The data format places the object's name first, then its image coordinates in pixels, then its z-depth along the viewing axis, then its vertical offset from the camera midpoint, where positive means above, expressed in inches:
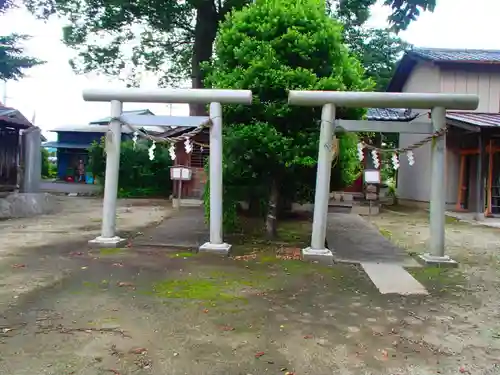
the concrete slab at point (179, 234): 335.0 -51.9
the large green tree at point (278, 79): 307.6 +71.0
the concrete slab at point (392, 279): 227.2 -54.2
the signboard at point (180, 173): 645.9 +2.2
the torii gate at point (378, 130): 284.8 +29.8
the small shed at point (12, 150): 554.3 +23.3
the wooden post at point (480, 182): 525.3 +4.7
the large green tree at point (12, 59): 644.7 +161.1
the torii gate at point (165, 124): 300.2 +35.6
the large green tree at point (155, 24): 635.5 +230.4
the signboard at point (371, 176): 581.3 +7.7
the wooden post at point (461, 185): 598.9 +0.4
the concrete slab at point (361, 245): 305.9 -51.4
